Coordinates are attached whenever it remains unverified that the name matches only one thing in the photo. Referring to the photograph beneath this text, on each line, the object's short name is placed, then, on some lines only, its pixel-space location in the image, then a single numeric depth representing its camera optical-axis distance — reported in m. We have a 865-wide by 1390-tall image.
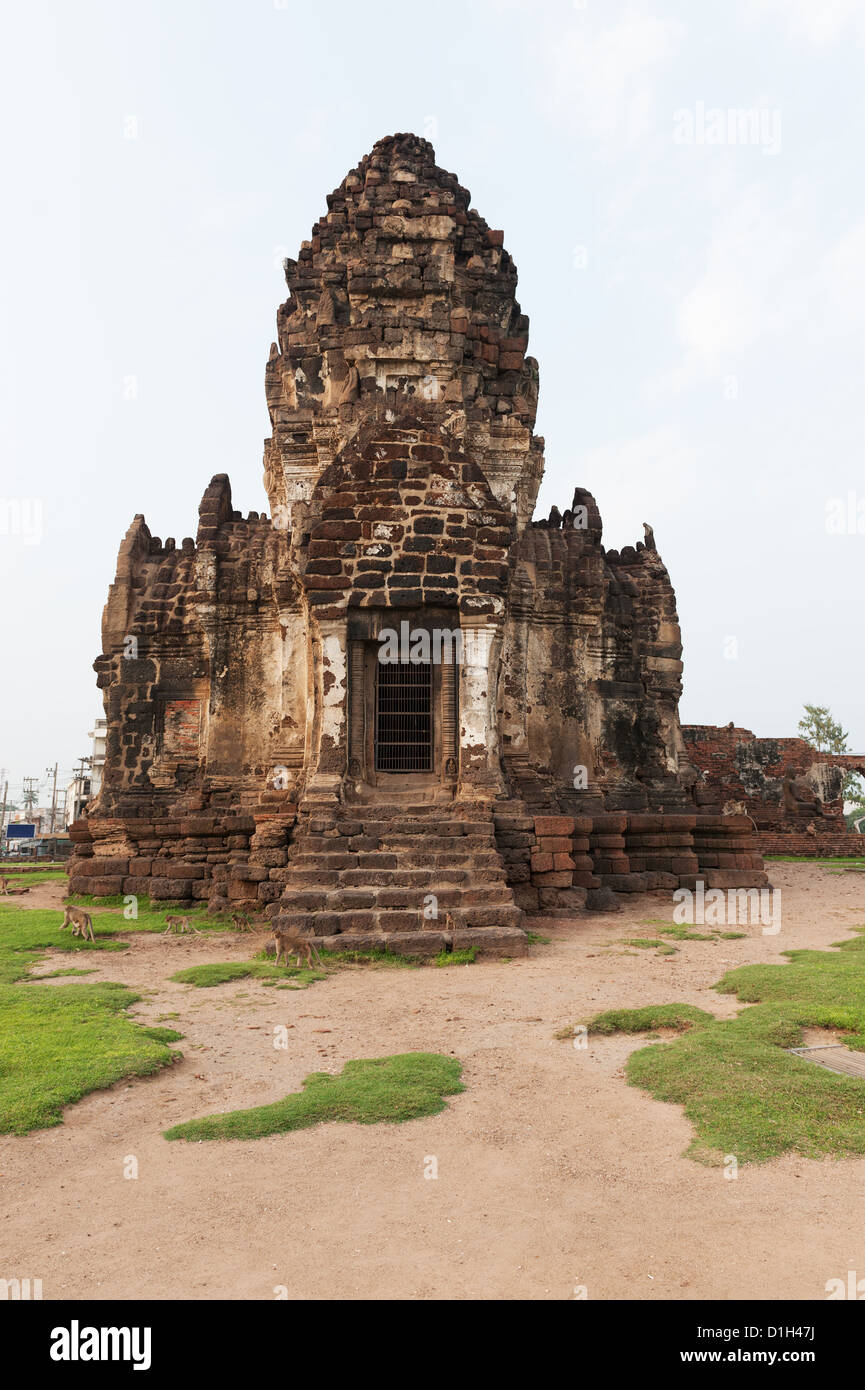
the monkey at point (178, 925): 10.85
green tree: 45.22
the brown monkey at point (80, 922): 10.27
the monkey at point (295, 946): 8.73
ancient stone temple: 11.59
